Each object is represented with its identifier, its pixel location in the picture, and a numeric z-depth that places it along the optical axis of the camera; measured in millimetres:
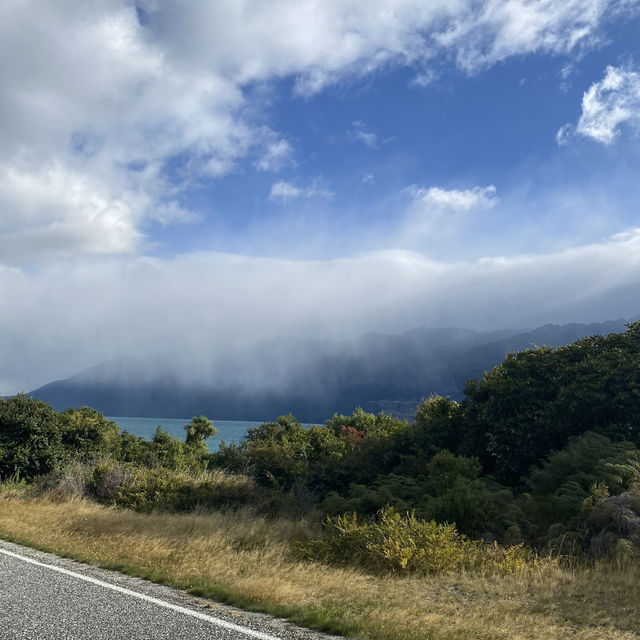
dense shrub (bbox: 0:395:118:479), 23562
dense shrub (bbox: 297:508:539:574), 10703
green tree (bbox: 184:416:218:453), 59844
